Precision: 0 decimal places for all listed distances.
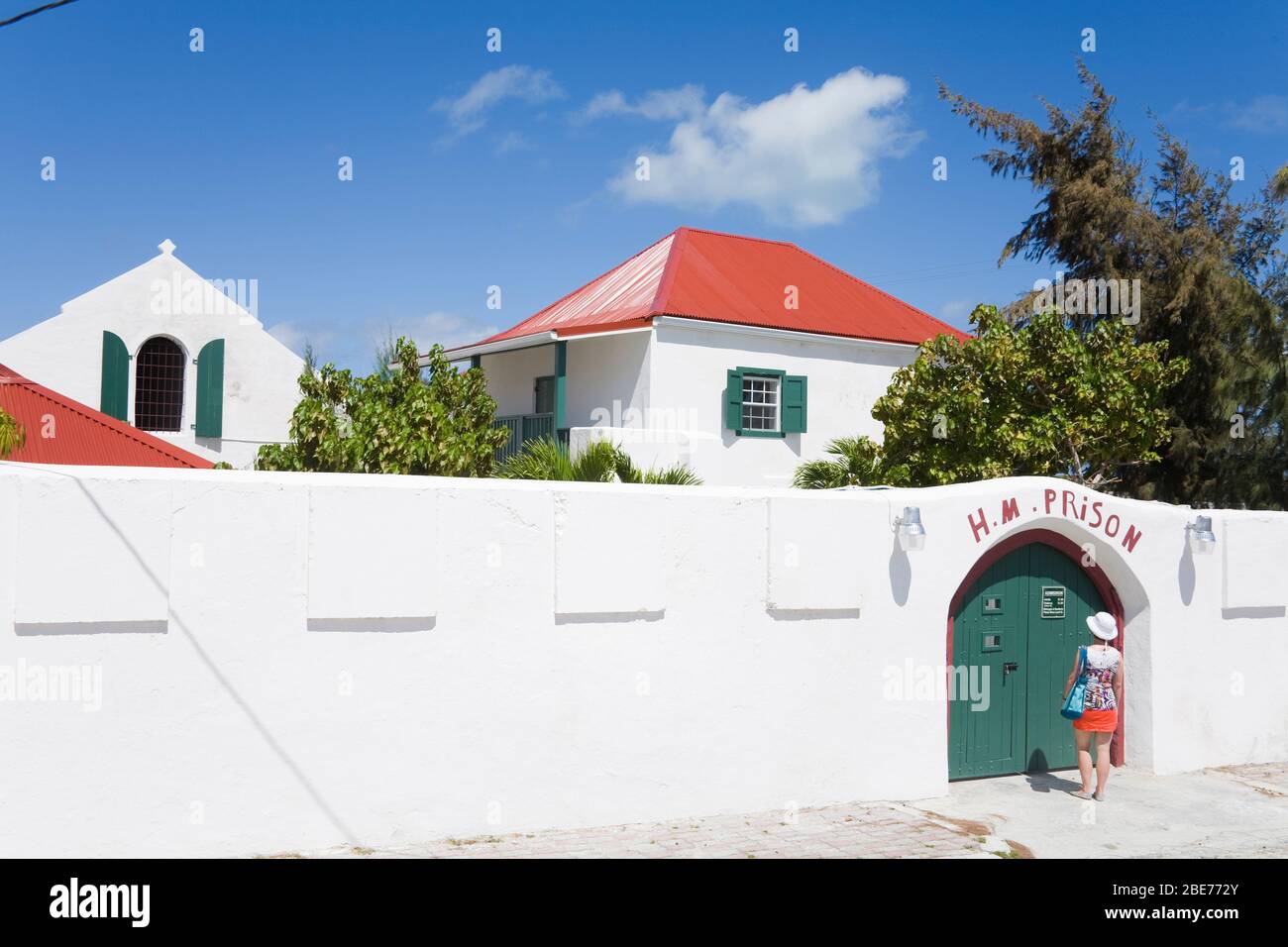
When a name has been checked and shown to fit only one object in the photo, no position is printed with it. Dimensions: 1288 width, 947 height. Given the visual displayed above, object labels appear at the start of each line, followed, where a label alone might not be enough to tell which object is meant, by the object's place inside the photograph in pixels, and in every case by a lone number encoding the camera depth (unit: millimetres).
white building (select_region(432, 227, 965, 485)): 19453
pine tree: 22484
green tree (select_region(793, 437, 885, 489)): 17953
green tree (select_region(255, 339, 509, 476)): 13930
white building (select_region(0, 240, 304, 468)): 20328
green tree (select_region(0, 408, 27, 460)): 9539
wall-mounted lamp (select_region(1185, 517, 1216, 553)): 11523
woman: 10016
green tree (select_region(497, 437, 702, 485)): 13492
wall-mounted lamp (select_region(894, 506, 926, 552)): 9820
